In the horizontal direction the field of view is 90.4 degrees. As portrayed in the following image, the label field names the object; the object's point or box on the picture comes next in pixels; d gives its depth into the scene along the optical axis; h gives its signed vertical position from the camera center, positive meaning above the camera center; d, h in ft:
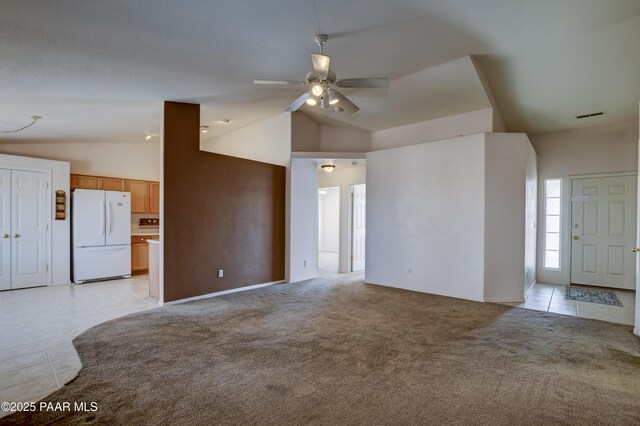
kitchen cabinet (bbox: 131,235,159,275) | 23.89 -3.38
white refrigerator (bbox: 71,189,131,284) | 20.62 -1.71
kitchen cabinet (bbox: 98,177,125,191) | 22.76 +1.86
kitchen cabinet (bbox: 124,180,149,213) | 24.14 +1.18
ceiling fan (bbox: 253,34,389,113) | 10.19 +4.48
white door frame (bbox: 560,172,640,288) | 20.77 -1.11
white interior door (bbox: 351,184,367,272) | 25.00 -1.36
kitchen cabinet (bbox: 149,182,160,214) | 25.13 +1.07
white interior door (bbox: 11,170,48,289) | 18.67 -1.22
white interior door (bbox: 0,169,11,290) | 18.22 -1.20
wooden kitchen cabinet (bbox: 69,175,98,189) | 21.53 +1.88
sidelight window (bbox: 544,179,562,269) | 21.30 -0.68
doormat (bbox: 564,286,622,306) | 16.71 -4.62
